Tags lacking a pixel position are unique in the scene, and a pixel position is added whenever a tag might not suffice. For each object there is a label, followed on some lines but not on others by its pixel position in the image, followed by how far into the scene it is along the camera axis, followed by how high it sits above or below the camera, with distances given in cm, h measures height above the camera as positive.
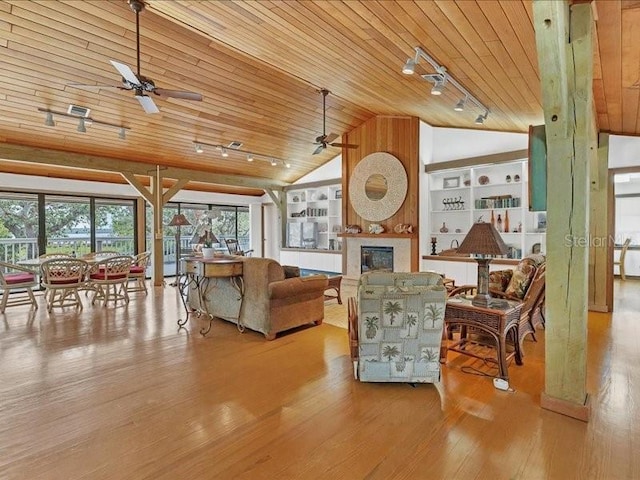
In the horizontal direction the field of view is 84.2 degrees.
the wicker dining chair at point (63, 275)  530 -61
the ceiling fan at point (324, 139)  575 +156
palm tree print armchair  278 -74
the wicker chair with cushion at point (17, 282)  519 -72
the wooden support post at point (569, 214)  223 +14
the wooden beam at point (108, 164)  586 +138
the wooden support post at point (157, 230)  777 +10
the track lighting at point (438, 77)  351 +174
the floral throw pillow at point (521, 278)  383 -49
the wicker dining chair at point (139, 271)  647 -68
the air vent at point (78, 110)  490 +175
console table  427 -49
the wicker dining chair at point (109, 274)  584 -67
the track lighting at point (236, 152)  716 +180
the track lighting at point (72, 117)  493 +172
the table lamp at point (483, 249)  307 -13
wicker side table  301 -78
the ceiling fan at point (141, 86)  317 +141
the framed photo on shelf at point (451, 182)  707 +104
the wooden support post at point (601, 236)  529 -4
